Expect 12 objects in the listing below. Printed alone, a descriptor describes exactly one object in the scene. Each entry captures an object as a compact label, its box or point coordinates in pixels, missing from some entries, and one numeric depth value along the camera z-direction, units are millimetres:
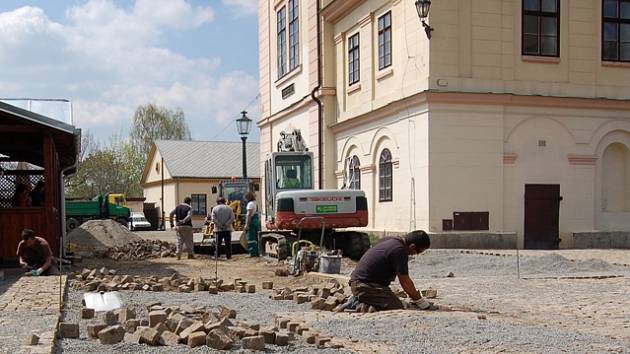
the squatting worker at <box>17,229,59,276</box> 14023
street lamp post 27875
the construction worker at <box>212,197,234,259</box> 21203
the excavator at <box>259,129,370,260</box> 19203
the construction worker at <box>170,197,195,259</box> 21734
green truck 41719
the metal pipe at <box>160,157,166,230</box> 59250
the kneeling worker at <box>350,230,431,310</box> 9562
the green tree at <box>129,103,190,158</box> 85438
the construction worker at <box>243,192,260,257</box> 21672
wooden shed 16016
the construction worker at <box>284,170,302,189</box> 21953
